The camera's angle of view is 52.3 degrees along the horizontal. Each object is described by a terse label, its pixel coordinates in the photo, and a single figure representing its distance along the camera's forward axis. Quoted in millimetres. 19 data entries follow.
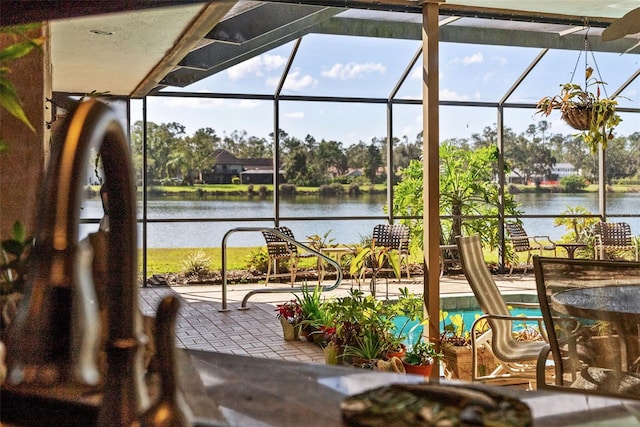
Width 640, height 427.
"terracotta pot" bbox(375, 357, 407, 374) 3598
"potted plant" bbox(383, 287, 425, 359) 3889
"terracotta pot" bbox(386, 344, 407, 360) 3816
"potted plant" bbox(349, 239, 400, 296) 7480
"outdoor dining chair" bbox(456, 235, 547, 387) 3410
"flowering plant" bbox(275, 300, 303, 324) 4759
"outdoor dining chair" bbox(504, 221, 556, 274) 8648
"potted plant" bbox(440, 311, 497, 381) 4047
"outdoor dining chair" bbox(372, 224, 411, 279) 8117
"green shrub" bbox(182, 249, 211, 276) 7547
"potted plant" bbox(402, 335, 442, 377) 3691
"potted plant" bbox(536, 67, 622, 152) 5102
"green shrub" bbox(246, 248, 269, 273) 7938
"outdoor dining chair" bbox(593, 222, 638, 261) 8711
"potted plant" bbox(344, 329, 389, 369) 3694
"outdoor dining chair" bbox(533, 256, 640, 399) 2225
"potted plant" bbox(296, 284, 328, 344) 4578
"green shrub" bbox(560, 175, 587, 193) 9414
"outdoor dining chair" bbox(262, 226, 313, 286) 7578
